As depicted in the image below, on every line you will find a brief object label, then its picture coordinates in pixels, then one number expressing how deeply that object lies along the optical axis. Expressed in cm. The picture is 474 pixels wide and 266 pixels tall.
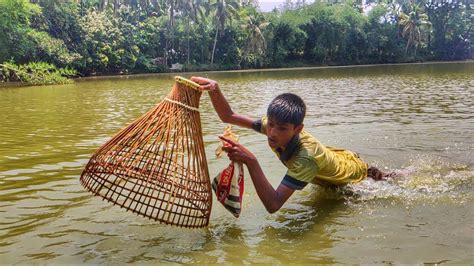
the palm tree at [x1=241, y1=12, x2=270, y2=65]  5109
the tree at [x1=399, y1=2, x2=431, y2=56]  5819
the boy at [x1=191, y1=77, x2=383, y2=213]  327
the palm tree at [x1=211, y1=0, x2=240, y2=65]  4816
